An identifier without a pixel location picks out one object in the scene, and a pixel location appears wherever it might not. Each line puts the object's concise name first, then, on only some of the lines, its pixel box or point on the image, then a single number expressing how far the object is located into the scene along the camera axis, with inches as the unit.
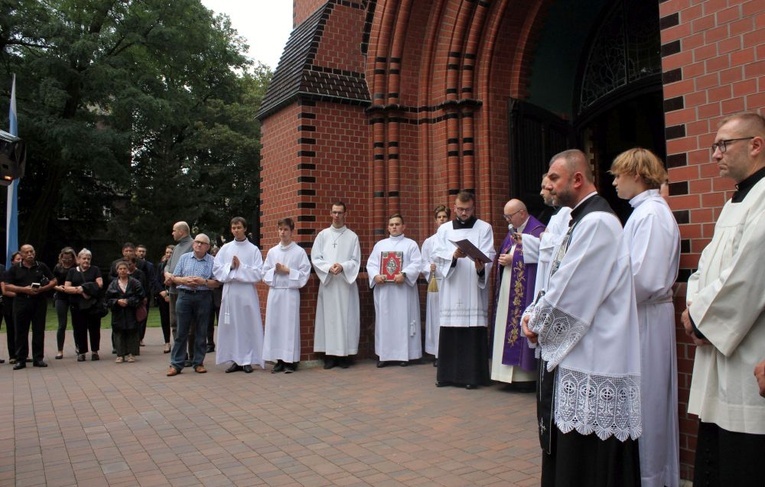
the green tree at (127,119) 916.6
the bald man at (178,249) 370.9
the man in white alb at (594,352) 119.9
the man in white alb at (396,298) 340.2
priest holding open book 281.7
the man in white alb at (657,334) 152.3
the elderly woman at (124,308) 389.7
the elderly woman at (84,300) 394.9
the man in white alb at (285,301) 334.3
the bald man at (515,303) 261.4
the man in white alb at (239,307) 339.6
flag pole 590.6
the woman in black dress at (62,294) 401.1
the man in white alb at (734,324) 107.3
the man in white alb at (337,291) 338.6
